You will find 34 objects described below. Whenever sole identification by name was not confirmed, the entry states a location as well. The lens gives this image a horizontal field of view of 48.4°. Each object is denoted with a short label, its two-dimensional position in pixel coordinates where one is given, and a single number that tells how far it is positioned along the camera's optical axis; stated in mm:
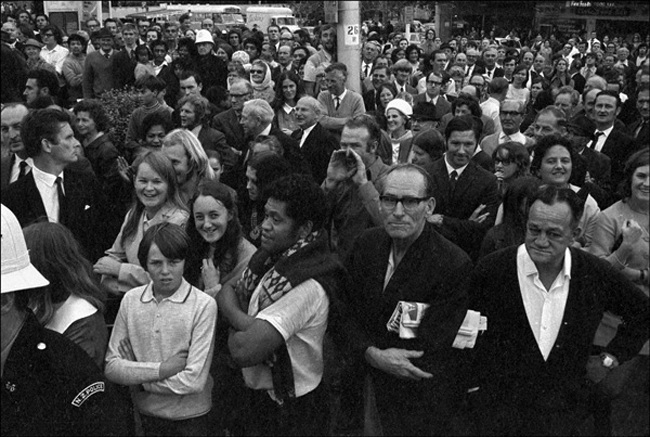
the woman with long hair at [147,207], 3545
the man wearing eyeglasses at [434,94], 7854
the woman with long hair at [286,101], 7121
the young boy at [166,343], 2795
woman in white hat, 6061
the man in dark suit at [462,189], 3939
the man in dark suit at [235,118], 6105
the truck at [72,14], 14349
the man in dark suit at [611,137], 5488
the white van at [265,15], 24297
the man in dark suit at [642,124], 5371
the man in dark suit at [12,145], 3932
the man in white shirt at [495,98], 7126
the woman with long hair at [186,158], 4070
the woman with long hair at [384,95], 7684
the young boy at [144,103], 5785
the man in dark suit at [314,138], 5523
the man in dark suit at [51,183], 3604
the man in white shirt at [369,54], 11180
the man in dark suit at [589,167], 4410
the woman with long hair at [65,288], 2521
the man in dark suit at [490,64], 10438
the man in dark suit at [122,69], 8531
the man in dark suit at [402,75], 9133
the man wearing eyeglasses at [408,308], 2748
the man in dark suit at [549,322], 2686
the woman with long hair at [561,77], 10562
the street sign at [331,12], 8734
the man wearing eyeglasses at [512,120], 5801
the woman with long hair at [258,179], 3928
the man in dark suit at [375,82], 9023
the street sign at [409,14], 17203
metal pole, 8688
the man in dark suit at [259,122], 5405
